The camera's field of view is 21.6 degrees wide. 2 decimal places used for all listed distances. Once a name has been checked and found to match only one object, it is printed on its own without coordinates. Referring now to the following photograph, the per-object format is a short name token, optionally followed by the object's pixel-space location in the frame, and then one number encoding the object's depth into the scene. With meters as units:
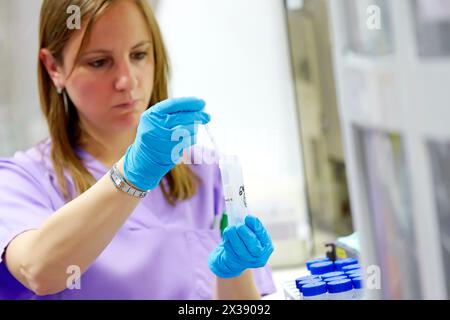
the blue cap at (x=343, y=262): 1.61
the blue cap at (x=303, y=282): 1.55
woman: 1.52
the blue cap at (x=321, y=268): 1.61
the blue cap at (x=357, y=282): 1.53
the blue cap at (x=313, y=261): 1.64
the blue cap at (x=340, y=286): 1.53
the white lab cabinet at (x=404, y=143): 1.26
